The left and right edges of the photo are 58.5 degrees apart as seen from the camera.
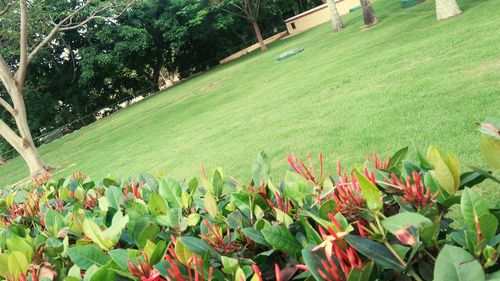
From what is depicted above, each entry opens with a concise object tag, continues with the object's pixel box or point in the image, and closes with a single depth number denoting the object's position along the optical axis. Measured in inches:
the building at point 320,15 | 1283.2
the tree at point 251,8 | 1165.1
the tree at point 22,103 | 487.8
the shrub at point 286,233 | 47.9
